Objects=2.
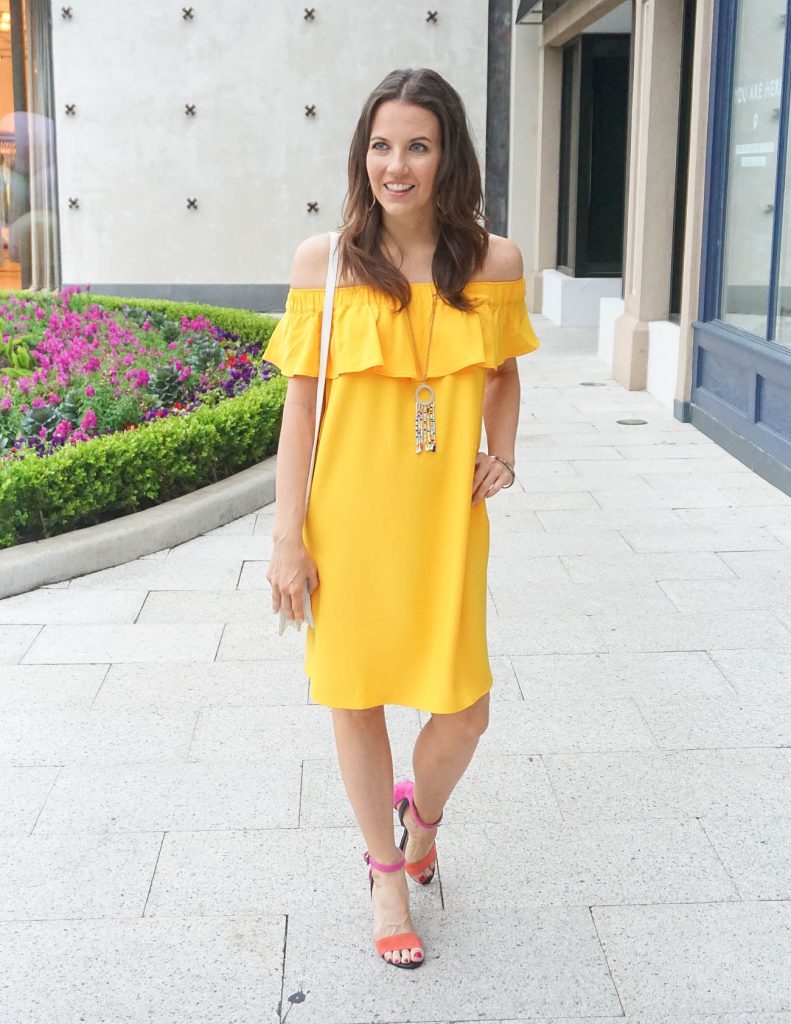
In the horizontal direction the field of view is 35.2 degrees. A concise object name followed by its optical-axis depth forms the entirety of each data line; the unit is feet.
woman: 7.76
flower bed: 18.53
